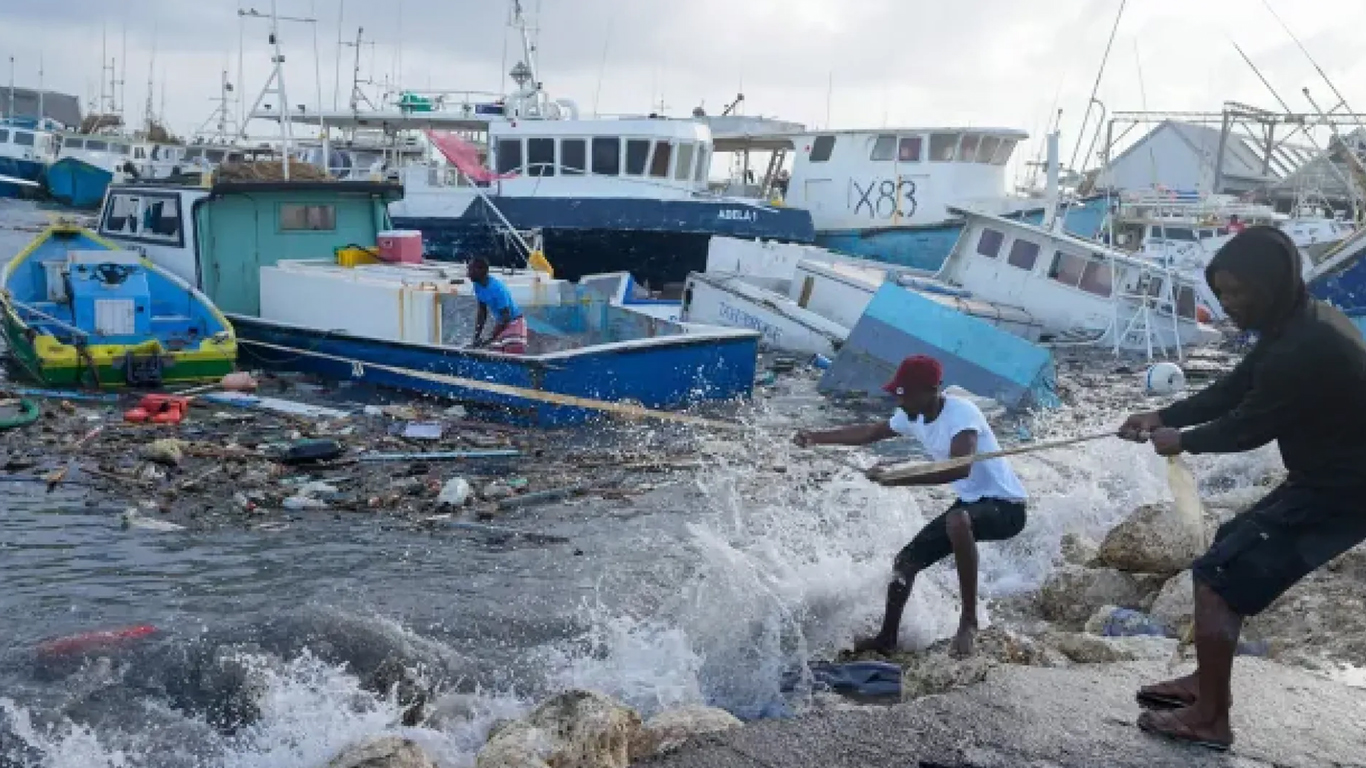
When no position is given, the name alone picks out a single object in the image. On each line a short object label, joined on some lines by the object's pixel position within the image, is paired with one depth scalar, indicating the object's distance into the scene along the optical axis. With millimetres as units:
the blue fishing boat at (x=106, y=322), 12938
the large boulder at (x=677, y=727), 4516
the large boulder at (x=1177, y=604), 6090
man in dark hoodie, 3752
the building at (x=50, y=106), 62750
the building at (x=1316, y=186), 31859
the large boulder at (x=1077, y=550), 7395
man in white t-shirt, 5727
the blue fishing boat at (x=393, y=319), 12180
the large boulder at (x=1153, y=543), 6727
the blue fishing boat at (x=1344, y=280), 13078
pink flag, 20047
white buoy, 14633
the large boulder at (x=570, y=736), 4230
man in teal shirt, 12469
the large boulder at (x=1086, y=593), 6730
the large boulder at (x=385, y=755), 4090
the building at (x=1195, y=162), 40625
